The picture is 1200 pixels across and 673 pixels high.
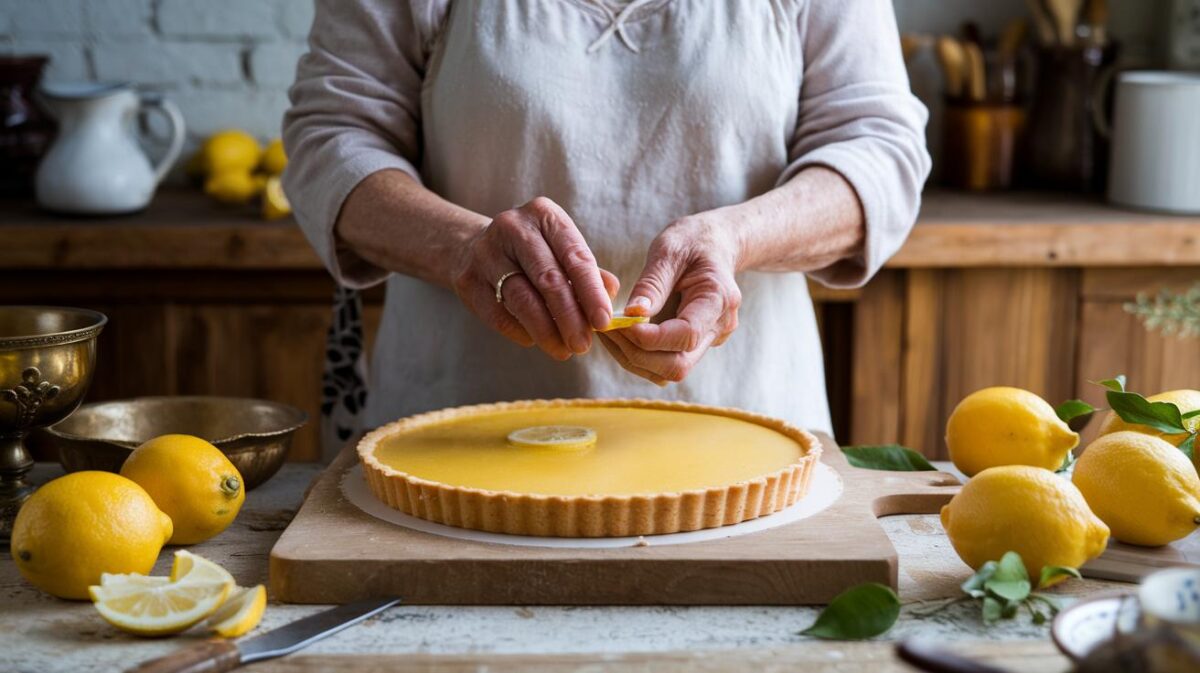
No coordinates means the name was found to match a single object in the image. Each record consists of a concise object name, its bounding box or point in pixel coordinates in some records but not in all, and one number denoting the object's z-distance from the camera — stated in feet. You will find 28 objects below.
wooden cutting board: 3.47
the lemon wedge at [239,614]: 3.20
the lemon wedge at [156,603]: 3.19
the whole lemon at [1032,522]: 3.36
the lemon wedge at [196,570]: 3.31
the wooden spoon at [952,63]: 9.52
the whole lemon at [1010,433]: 4.15
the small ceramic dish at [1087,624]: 2.77
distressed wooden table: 3.08
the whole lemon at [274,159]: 9.34
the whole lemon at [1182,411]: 4.07
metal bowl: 4.19
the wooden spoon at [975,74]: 9.53
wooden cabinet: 8.20
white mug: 8.65
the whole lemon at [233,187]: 9.05
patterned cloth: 6.09
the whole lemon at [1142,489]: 3.58
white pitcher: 8.40
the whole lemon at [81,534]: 3.37
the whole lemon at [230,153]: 9.29
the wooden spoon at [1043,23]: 9.68
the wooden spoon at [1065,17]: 9.53
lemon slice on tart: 4.22
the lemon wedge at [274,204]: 8.46
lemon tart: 3.65
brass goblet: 3.70
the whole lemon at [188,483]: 3.73
